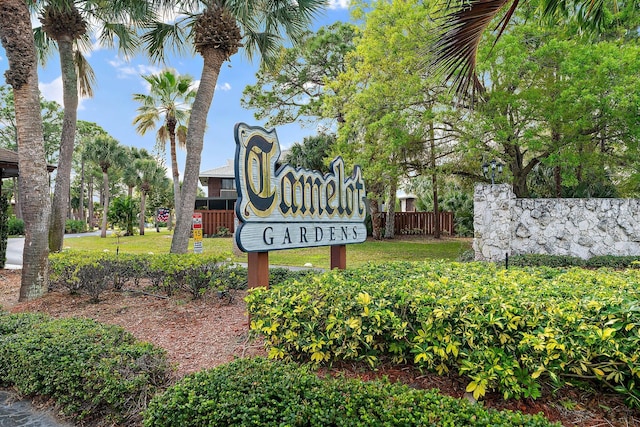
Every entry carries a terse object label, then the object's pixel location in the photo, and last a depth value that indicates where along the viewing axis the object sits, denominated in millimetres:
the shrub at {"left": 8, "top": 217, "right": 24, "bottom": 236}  27994
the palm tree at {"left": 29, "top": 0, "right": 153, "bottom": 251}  8992
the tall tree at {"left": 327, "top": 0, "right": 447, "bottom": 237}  12023
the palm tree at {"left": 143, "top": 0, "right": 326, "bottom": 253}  8633
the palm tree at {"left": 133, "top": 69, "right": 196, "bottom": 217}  19484
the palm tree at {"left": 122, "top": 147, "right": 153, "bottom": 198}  28783
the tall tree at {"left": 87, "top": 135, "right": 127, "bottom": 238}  26922
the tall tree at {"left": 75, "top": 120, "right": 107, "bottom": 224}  40794
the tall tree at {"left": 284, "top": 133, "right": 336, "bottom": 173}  20500
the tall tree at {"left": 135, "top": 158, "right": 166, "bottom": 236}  29128
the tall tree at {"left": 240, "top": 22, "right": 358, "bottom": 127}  19828
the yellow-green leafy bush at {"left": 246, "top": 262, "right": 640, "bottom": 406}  2627
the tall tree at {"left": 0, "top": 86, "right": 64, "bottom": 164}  33719
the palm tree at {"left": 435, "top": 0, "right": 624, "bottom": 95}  3133
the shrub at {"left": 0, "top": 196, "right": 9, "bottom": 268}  9758
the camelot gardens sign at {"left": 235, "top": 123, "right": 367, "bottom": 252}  4168
